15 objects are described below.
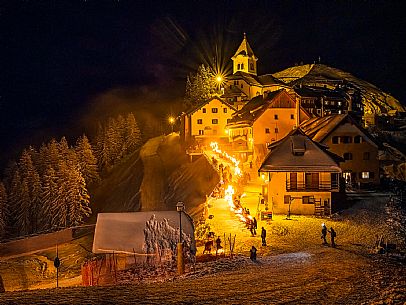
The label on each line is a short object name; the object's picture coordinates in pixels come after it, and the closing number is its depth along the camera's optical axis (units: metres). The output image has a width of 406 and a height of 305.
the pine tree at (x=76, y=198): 49.56
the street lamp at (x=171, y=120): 93.50
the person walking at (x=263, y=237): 25.19
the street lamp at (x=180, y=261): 18.86
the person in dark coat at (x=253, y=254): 20.98
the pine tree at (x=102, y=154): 80.03
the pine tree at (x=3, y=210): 47.94
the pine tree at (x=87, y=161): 68.69
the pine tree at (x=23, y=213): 51.22
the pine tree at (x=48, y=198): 50.16
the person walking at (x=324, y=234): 24.75
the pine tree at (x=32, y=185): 52.18
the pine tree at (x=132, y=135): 87.00
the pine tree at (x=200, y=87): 83.06
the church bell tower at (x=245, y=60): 104.38
